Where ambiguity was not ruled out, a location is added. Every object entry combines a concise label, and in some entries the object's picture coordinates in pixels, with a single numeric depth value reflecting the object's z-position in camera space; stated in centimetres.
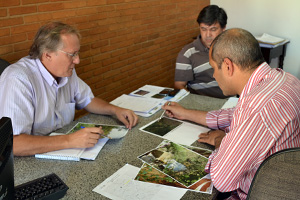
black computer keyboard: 112
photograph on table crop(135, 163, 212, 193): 122
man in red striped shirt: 116
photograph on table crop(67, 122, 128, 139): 161
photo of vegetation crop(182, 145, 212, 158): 145
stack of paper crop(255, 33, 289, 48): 390
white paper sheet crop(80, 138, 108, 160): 140
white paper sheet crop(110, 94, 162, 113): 196
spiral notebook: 140
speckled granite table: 120
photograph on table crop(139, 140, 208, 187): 128
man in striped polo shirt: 258
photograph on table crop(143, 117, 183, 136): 168
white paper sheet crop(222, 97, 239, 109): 199
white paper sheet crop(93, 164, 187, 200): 116
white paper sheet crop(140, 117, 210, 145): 158
